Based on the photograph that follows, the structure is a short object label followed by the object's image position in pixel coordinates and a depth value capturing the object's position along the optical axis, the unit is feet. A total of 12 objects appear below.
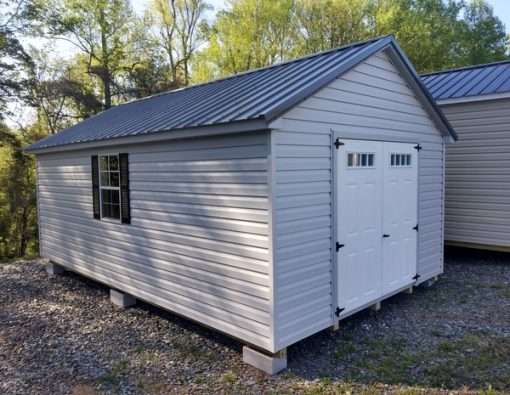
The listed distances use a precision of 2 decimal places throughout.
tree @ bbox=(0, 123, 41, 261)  57.36
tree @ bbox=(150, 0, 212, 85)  73.31
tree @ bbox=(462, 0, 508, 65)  83.41
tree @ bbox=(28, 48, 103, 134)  60.59
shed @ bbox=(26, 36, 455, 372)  13.58
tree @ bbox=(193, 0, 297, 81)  70.59
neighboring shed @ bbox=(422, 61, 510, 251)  26.73
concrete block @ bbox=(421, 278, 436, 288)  22.72
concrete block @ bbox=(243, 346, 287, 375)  13.51
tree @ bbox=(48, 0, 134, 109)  69.41
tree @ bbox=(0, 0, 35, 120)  53.21
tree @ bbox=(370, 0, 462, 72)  70.33
